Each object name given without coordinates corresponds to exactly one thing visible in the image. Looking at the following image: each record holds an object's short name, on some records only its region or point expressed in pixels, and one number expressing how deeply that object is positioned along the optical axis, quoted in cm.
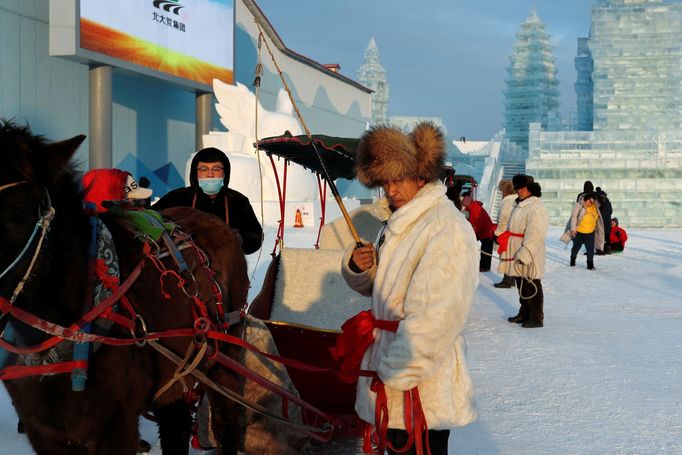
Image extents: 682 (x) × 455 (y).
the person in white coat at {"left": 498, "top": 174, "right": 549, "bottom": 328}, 896
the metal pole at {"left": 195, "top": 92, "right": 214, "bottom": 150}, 2400
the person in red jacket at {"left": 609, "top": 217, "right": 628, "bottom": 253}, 1855
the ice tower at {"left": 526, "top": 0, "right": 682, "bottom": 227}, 3891
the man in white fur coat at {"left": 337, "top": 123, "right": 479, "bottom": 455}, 254
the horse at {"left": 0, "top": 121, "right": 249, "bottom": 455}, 234
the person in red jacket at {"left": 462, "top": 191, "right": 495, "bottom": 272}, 1473
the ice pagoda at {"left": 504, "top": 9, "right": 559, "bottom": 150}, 6881
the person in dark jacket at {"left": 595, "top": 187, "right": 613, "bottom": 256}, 1722
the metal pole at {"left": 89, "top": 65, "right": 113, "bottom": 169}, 1861
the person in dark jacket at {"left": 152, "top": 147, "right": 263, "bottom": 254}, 485
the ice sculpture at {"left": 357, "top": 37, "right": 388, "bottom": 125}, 8194
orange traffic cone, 2064
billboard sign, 1692
